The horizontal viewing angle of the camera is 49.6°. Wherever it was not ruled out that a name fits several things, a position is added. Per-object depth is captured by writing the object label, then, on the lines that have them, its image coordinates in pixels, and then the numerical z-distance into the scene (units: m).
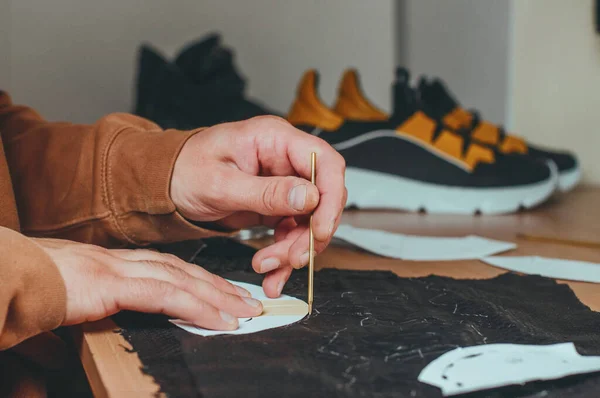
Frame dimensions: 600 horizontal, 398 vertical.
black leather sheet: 0.39
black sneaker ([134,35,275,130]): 1.53
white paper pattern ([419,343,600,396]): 0.38
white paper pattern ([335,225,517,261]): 0.80
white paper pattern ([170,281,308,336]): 0.49
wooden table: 0.41
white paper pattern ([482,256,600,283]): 0.67
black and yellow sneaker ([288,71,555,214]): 1.19
